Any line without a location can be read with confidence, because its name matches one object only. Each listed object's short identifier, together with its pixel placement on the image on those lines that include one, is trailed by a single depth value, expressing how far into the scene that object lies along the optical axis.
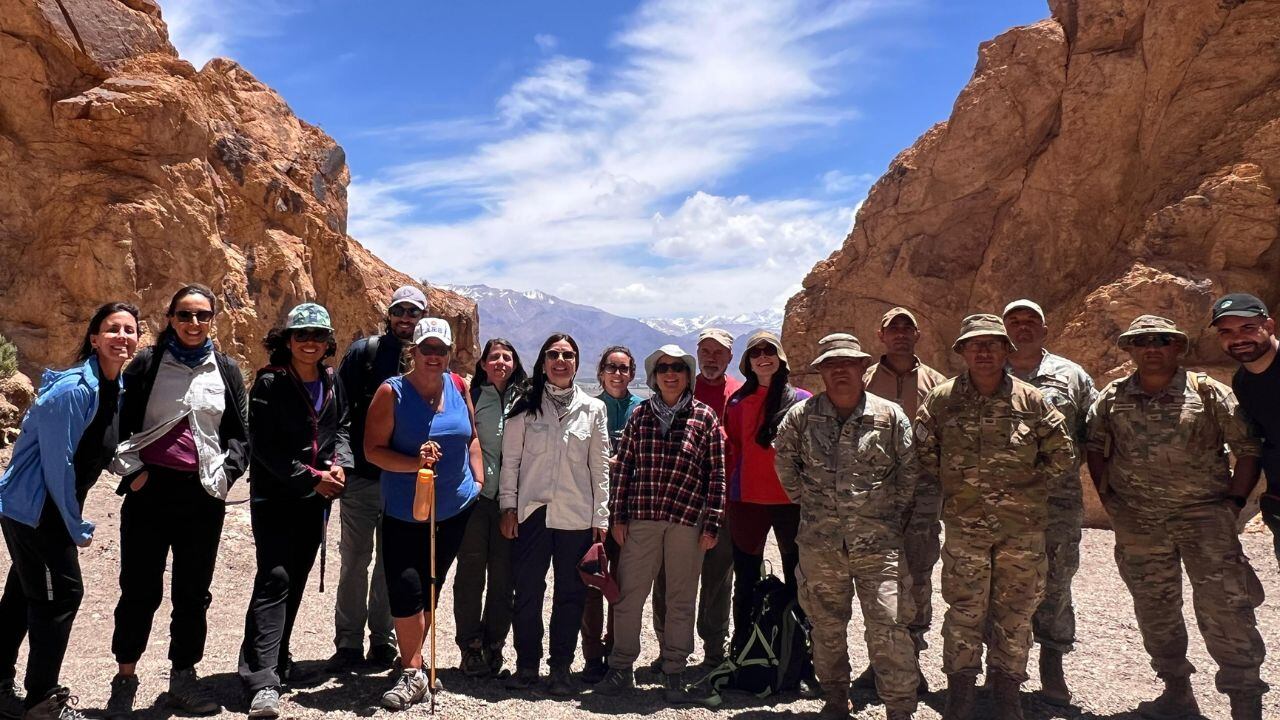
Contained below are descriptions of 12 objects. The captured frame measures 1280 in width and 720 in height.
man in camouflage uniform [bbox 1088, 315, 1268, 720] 4.47
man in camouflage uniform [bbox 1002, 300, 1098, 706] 4.96
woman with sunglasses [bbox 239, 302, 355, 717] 4.39
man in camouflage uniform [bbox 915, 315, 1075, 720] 4.43
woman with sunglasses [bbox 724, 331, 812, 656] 5.21
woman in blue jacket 3.76
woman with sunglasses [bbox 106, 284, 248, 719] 4.10
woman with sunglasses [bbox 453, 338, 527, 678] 5.19
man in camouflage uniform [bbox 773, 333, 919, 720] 4.39
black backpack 5.06
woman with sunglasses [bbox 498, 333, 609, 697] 5.00
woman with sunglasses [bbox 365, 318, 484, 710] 4.49
